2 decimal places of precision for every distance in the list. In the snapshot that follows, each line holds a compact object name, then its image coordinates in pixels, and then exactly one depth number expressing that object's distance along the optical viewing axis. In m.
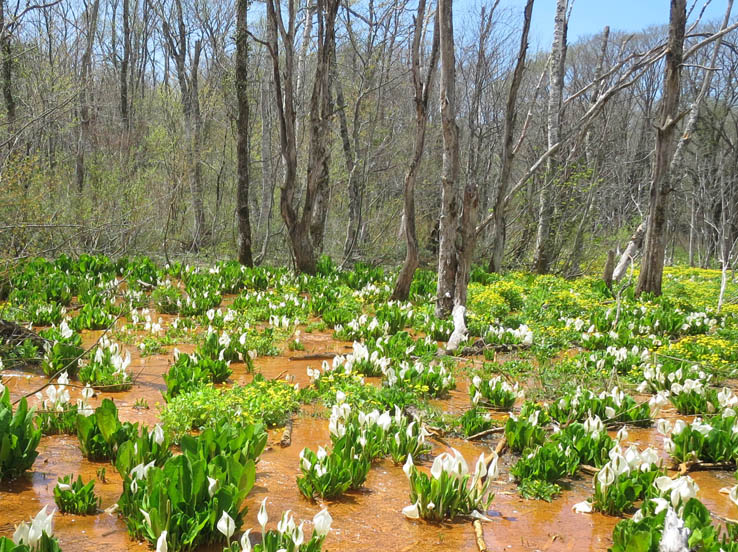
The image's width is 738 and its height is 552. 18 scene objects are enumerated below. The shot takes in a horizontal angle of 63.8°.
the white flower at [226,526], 2.63
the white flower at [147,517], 2.69
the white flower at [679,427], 4.25
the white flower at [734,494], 3.23
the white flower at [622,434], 3.93
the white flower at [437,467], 3.26
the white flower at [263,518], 2.65
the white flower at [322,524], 2.66
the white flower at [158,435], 3.51
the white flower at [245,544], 2.46
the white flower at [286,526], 2.55
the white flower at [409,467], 3.38
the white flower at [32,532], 2.33
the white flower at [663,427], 4.27
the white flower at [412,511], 3.27
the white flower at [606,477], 3.40
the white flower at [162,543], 2.47
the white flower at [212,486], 2.81
